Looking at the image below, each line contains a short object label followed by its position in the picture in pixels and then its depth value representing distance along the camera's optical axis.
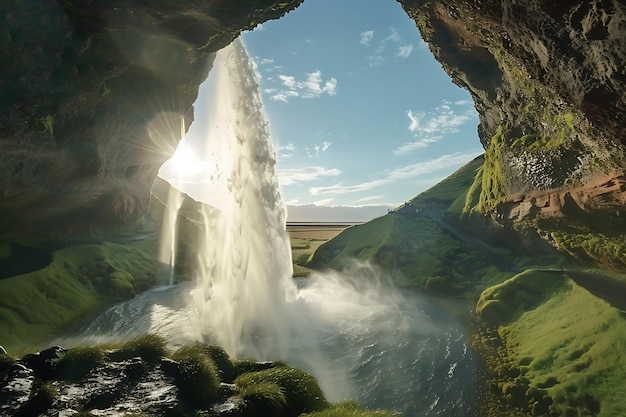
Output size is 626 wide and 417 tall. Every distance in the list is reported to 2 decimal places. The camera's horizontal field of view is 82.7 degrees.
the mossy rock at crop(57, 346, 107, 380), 6.56
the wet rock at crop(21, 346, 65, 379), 6.61
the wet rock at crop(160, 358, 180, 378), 6.95
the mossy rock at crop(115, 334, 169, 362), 7.50
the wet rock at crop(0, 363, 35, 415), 5.51
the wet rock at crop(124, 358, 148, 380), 6.84
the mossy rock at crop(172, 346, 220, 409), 6.47
